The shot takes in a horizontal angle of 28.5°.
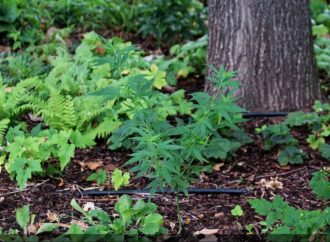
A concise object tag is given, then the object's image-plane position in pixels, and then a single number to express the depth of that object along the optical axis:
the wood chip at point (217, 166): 4.37
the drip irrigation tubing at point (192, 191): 3.94
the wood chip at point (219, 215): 3.66
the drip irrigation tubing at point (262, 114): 5.01
